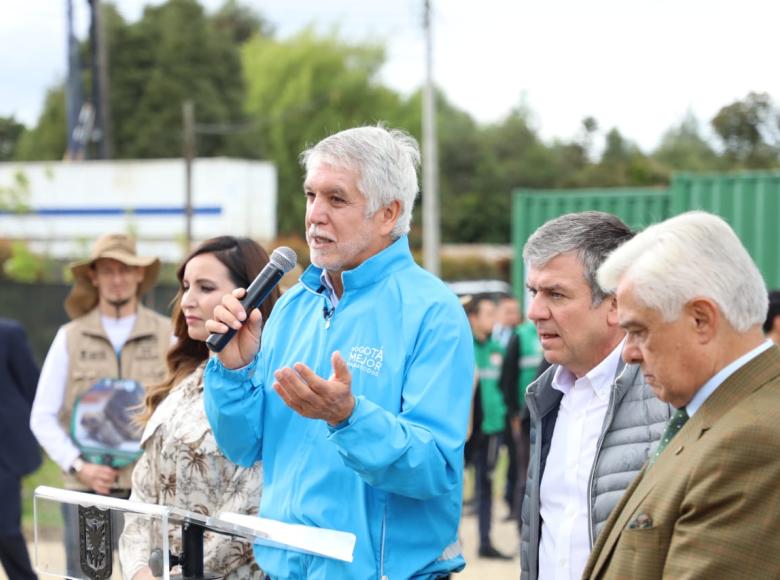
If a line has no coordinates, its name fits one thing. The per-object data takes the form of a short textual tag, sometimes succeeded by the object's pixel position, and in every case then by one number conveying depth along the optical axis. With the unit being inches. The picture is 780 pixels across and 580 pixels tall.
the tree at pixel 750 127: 1023.0
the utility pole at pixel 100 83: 1170.0
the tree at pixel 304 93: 2485.2
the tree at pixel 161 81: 2240.4
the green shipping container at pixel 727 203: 561.0
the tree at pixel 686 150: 1879.9
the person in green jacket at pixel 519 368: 424.2
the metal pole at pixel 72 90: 1202.0
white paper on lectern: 109.7
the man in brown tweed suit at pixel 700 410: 82.0
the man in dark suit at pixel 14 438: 254.2
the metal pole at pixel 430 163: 997.2
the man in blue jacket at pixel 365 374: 121.1
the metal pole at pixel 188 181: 1039.6
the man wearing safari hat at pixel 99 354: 221.0
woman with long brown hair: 146.6
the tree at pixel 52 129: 2123.5
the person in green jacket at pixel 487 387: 419.0
